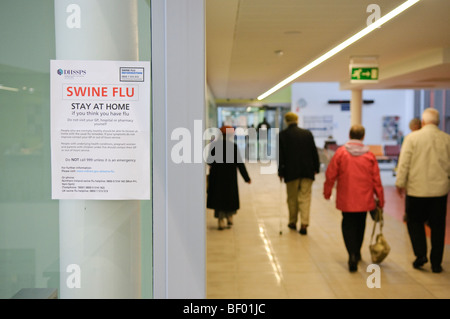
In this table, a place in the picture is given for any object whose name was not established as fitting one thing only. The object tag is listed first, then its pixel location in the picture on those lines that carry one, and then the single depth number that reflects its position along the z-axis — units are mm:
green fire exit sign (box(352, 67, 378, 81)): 9266
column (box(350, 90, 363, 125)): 14914
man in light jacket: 5215
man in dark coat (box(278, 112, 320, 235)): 7168
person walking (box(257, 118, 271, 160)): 22500
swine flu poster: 1592
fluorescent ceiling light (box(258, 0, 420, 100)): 4828
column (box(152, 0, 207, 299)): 1610
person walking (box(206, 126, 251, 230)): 7617
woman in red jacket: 5320
